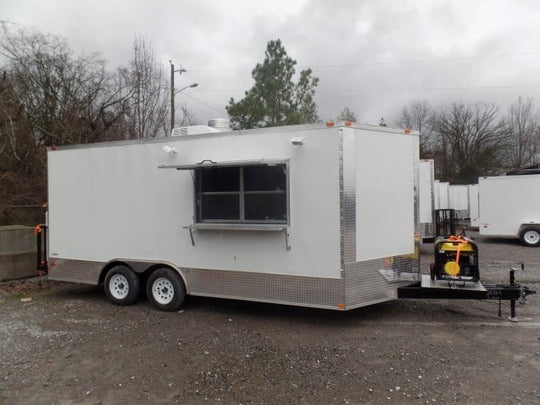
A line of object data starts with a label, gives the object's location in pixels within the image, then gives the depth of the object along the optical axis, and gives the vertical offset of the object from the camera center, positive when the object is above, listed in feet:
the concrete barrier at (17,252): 28.48 -2.95
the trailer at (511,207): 44.75 -0.32
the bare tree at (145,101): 71.00 +19.17
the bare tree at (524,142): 135.64 +20.78
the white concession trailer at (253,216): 17.34 -0.39
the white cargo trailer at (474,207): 54.10 -0.33
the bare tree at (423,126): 124.41 +26.67
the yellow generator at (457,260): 18.85 -2.55
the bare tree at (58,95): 60.23 +17.77
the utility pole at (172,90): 61.11 +18.37
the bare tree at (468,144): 115.96 +18.09
